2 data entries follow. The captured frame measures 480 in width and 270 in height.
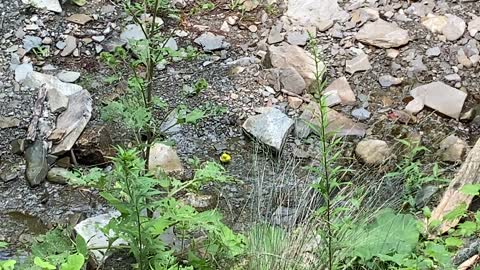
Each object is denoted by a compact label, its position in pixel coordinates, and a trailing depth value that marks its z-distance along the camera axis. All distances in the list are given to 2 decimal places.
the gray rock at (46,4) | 4.47
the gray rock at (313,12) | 4.57
